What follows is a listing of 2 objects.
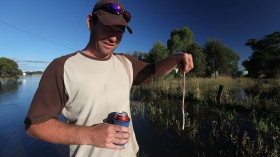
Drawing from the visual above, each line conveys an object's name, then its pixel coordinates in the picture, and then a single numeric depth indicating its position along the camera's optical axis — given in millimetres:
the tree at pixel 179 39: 47938
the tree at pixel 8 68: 109319
